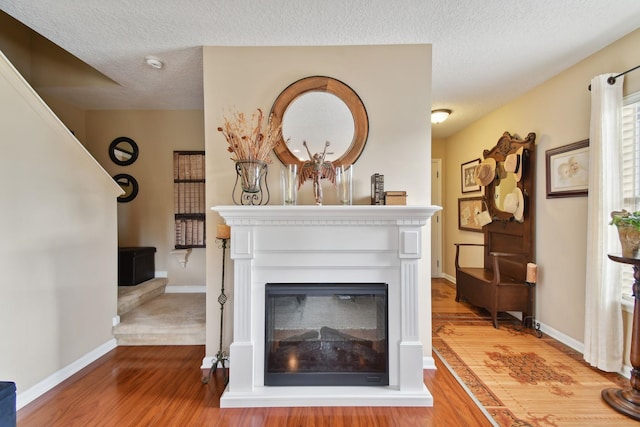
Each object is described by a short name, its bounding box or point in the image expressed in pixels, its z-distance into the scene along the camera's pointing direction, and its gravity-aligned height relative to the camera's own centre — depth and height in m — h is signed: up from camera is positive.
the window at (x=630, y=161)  1.98 +0.38
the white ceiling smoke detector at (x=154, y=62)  2.25 +1.27
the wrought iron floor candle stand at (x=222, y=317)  1.92 -0.81
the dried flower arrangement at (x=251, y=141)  1.84 +0.48
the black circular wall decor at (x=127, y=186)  3.53 +0.32
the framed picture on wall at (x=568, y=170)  2.32 +0.38
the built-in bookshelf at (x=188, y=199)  3.47 +0.15
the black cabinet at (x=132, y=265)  3.09 -0.64
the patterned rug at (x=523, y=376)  1.62 -1.22
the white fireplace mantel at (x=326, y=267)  1.74 -0.38
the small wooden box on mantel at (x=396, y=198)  1.97 +0.10
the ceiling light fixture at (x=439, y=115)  3.36 +1.22
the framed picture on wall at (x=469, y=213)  3.76 -0.03
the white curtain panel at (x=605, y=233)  1.98 -0.16
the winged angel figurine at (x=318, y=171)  1.97 +0.30
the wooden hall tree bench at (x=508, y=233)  2.83 -0.25
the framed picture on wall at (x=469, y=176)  3.85 +0.53
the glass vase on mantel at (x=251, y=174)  1.83 +0.26
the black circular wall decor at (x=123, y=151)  3.50 +0.78
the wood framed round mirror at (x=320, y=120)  2.14 +0.73
